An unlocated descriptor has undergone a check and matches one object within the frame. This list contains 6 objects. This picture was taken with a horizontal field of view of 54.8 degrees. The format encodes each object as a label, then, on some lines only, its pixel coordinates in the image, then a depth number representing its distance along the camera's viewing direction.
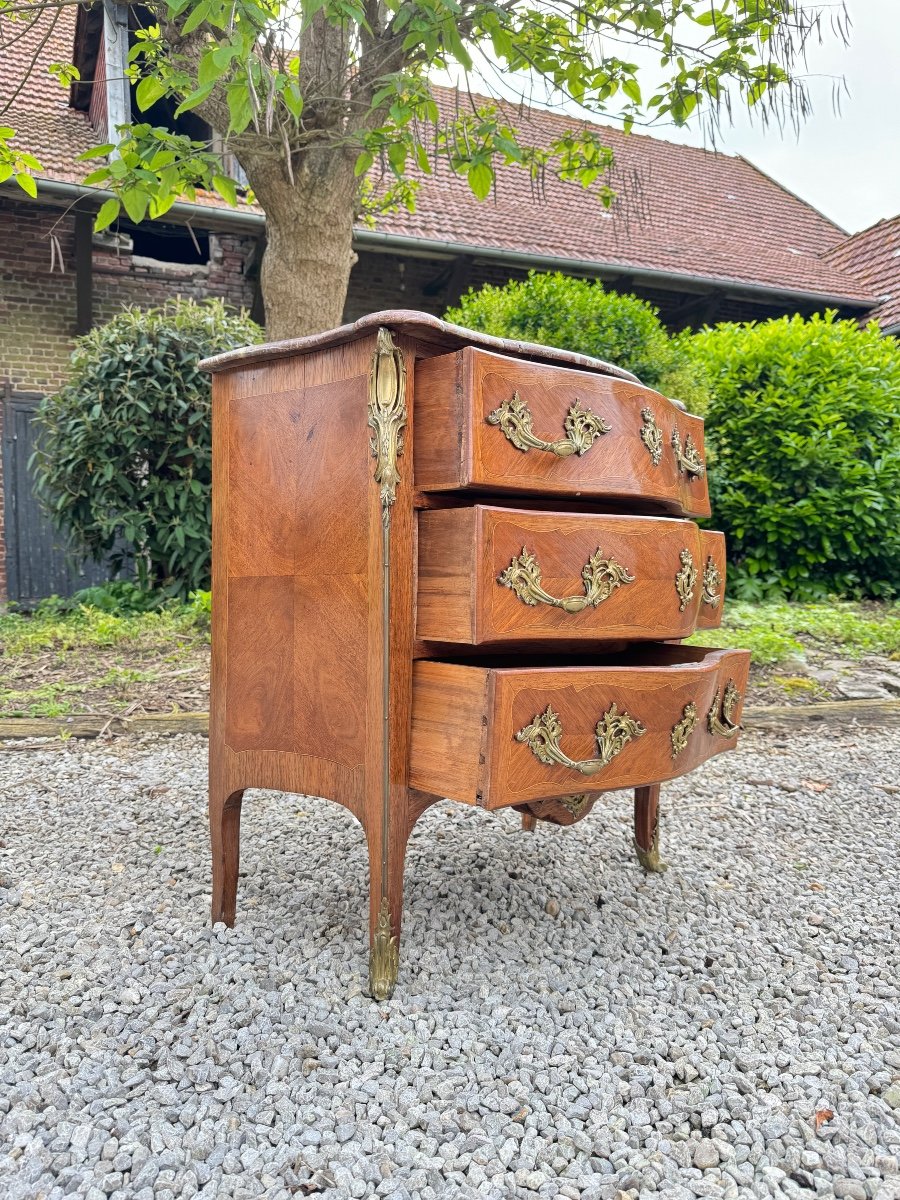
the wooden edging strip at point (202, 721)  3.49
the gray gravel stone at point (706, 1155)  1.19
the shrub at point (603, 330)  5.87
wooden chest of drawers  1.47
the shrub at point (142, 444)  5.59
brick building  7.75
